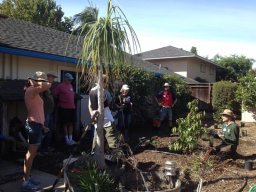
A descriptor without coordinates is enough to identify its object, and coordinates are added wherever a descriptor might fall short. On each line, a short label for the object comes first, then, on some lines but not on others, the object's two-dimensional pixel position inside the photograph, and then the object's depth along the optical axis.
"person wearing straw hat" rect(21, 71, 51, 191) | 3.52
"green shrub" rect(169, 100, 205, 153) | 4.86
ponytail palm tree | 3.59
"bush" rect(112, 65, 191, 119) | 8.06
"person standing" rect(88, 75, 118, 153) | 4.11
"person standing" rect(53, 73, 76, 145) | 5.61
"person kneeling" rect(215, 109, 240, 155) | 4.86
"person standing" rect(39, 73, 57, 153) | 4.69
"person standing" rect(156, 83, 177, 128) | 7.82
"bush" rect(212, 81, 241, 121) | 11.40
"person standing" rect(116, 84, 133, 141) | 6.51
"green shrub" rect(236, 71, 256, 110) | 10.08
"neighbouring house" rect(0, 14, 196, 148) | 5.23
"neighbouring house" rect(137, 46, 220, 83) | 19.48
